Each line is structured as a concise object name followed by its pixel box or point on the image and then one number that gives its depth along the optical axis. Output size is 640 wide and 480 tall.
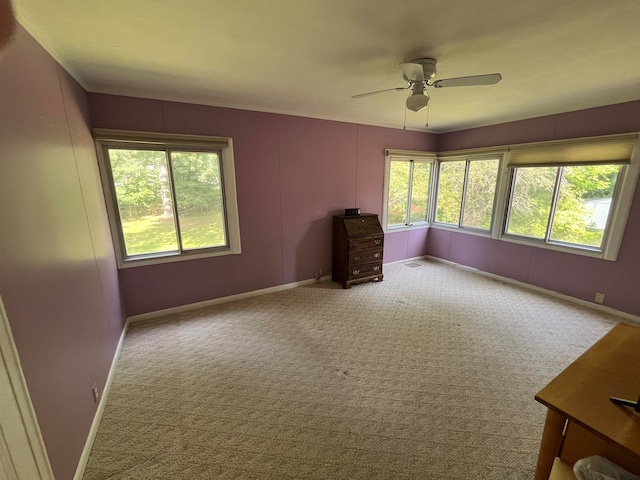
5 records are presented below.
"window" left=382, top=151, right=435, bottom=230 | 4.64
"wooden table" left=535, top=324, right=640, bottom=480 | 0.88
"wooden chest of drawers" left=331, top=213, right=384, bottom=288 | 3.92
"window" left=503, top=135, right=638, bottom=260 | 2.97
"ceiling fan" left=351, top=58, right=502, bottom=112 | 1.85
